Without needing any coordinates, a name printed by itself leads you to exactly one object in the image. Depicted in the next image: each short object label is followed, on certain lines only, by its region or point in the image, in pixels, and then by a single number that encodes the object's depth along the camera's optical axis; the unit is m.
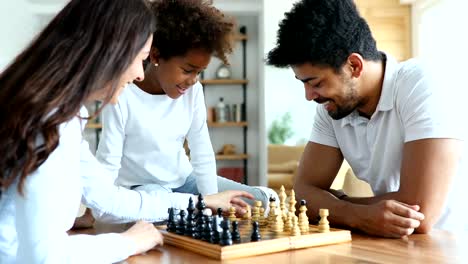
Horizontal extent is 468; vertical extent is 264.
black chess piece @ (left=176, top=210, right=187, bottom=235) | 1.51
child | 2.27
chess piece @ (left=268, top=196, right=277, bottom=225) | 1.60
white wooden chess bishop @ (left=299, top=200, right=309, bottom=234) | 1.51
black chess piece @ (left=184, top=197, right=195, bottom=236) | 1.48
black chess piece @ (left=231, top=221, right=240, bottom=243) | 1.37
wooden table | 1.28
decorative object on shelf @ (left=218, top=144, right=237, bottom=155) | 7.52
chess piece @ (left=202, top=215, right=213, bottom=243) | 1.39
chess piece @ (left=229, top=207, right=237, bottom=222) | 1.71
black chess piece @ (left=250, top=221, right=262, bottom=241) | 1.38
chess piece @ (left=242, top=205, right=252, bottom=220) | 1.77
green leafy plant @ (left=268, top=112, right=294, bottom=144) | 6.56
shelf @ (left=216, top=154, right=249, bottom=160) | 7.39
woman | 1.10
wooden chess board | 1.31
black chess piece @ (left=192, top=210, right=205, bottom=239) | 1.44
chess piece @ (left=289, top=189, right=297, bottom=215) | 1.56
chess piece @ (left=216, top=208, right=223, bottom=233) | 1.41
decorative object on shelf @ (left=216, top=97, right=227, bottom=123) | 7.42
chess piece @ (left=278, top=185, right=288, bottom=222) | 1.58
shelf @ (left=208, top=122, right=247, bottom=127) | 7.33
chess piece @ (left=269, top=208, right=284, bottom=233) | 1.51
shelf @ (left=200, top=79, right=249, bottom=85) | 7.36
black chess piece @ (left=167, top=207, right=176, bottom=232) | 1.55
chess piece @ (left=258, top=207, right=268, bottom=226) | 1.64
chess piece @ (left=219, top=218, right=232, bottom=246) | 1.33
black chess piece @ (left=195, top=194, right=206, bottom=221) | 1.52
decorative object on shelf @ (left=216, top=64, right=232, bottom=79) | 7.49
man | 1.65
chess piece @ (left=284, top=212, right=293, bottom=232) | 1.50
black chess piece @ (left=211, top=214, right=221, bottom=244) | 1.37
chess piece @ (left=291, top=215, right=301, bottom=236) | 1.44
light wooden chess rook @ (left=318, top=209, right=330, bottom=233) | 1.50
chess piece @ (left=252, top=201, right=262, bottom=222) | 1.67
